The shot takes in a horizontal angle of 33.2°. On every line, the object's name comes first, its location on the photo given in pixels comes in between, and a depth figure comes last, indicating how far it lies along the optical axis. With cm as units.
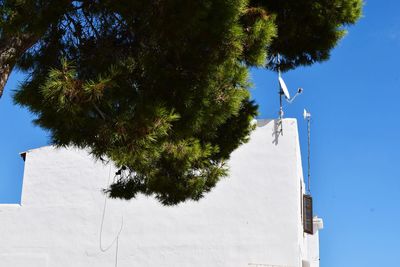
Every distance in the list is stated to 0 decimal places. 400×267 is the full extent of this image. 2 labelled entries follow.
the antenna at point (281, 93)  1503
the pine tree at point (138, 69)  618
